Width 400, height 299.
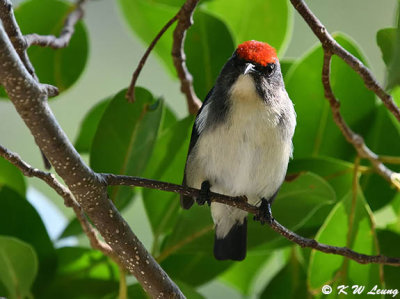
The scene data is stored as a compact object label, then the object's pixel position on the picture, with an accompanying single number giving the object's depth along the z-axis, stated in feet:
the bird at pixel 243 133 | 12.52
